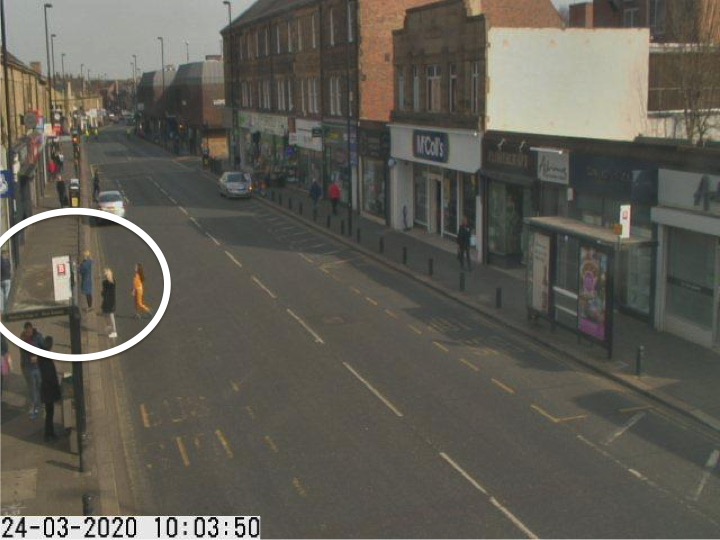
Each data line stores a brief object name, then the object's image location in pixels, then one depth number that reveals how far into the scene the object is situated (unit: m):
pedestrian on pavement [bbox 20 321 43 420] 15.52
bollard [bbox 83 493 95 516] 11.14
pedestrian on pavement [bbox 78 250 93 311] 23.89
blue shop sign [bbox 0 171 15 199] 23.17
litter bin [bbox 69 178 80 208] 31.87
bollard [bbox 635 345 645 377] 17.80
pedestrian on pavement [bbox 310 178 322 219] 47.78
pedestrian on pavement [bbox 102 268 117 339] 21.48
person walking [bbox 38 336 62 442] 14.87
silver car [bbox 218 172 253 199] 53.53
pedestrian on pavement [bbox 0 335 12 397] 16.53
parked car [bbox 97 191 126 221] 42.16
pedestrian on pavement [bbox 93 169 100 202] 47.17
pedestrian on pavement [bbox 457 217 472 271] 29.93
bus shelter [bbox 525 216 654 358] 18.95
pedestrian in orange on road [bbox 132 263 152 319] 22.03
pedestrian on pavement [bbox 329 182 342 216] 45.22
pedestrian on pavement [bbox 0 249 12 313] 21.40
